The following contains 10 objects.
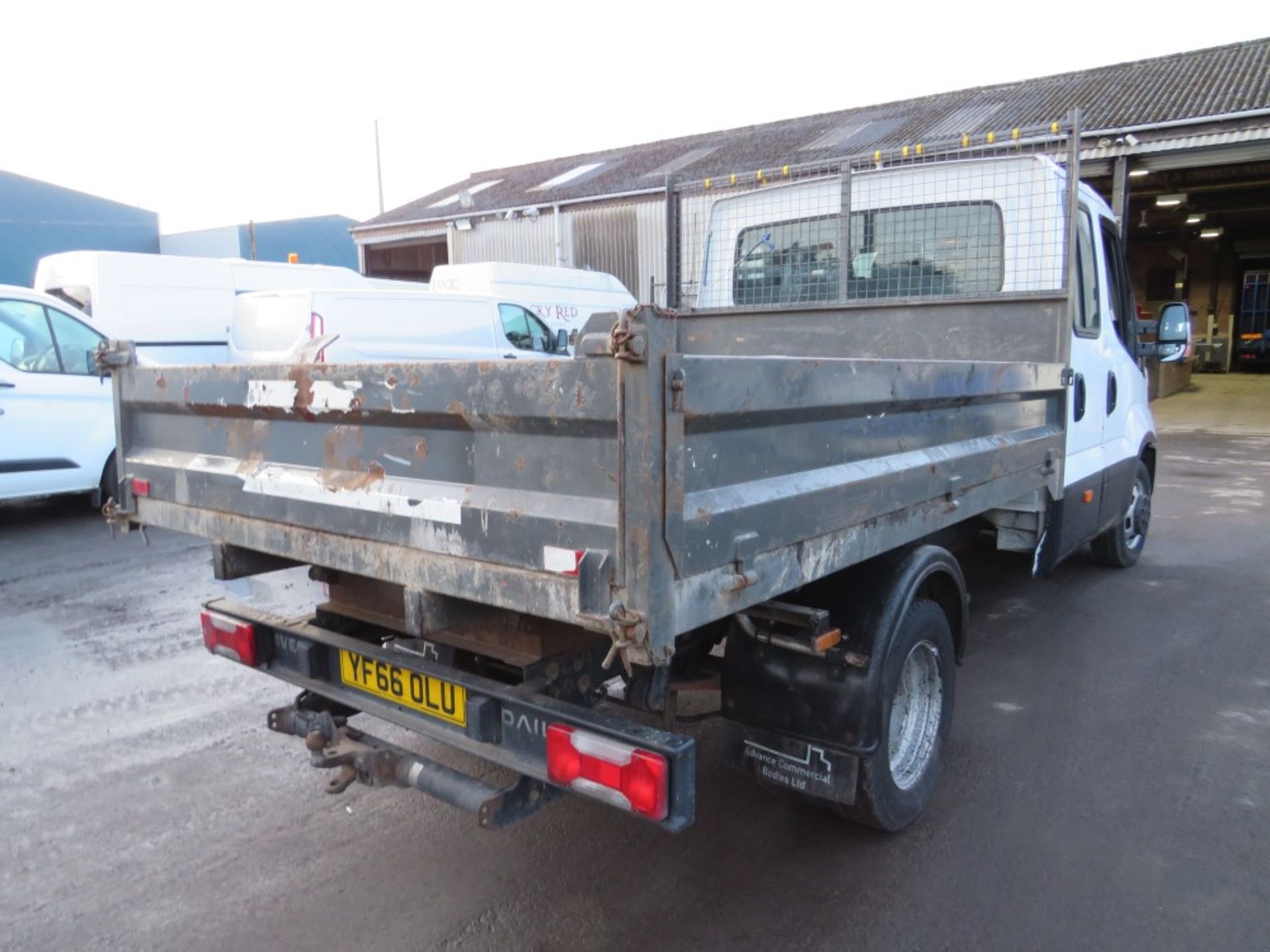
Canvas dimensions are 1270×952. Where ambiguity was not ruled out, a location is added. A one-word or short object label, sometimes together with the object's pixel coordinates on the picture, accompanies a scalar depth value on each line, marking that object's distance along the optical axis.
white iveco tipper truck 2.01
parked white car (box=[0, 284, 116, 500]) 7.45
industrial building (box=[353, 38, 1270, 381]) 12.89
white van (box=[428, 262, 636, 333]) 14.96
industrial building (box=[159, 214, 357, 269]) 26.47
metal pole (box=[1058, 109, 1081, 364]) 3.99
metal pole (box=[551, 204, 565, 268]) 19.53
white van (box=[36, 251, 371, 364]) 11.48
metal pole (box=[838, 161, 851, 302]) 4.84
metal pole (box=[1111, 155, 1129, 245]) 13.11
